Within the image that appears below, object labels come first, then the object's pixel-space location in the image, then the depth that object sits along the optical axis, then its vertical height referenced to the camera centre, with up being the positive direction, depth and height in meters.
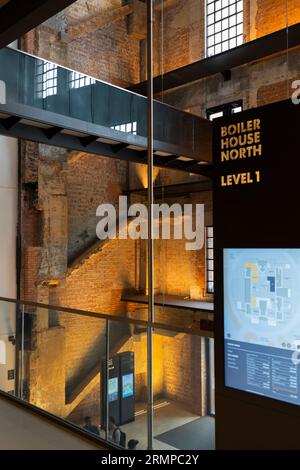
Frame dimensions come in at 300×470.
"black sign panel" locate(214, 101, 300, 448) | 2.01 -0.13
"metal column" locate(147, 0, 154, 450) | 3.02 +0.21
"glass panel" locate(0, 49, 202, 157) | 5.88 +2.19
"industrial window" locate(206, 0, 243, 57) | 8.51 +4.42
